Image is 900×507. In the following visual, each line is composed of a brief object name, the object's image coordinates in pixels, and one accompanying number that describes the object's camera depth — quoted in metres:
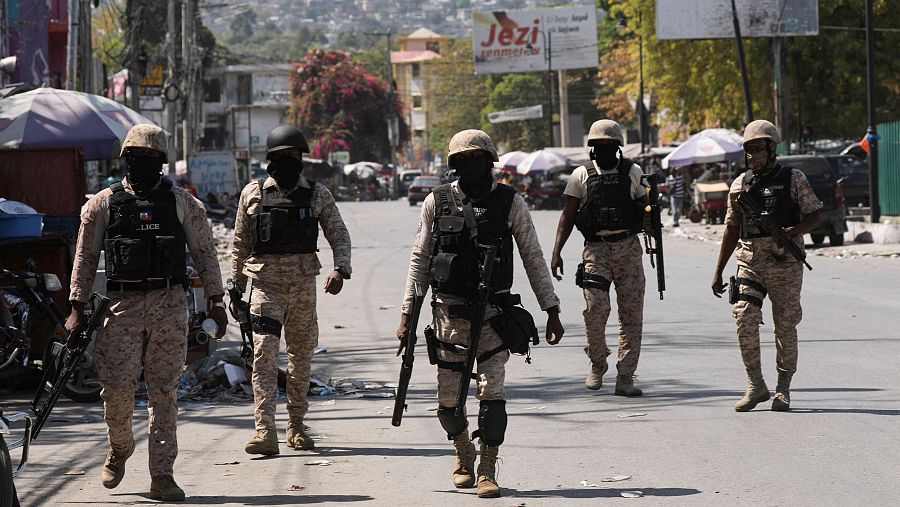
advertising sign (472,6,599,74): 77.00
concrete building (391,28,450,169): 170.38
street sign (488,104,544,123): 82.87
